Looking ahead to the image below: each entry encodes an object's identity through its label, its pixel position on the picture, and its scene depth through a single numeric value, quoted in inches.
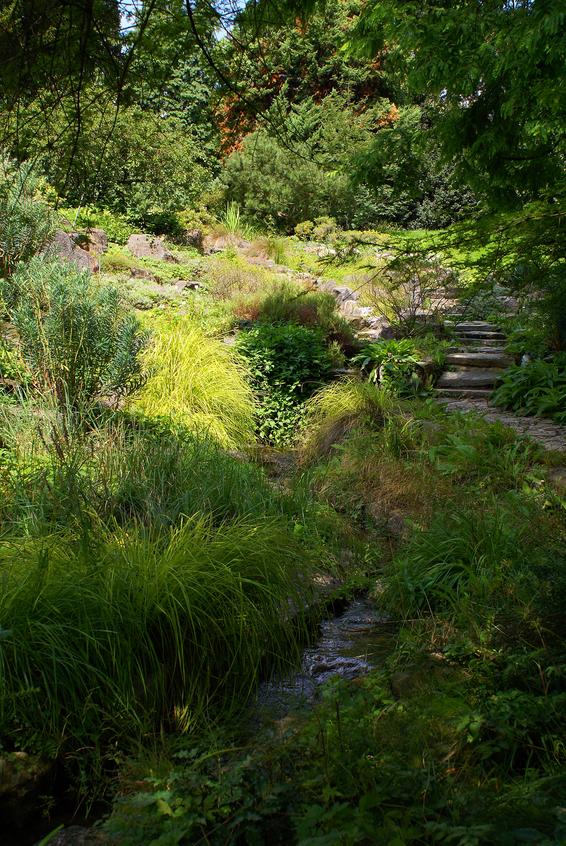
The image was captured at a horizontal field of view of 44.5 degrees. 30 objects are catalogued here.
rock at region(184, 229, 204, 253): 580.1
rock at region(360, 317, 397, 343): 350.3
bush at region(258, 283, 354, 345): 337.4
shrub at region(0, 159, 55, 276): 287.1
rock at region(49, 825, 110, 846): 85.8
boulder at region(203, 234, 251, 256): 562.6
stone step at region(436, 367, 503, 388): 296.0
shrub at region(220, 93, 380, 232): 634.2
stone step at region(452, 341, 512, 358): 332.8
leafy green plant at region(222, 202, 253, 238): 590.6
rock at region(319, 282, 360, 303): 430.8
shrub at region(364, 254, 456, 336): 348.8
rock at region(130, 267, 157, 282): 415.5
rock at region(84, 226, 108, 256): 441.1
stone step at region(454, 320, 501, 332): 371.9
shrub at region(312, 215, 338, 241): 609.3
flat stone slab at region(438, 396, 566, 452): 218.7
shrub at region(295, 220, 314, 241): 625.6
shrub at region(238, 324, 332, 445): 284.5
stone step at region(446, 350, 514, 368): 312.7
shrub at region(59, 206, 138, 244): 490.6
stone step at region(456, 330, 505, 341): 358.6
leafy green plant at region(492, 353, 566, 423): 250.1
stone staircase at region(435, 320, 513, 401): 294.8
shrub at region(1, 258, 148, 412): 203.8
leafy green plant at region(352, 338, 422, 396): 282.6
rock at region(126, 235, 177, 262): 481.4
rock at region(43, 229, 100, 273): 360.9
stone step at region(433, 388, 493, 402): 288.5
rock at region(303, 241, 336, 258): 579.2
